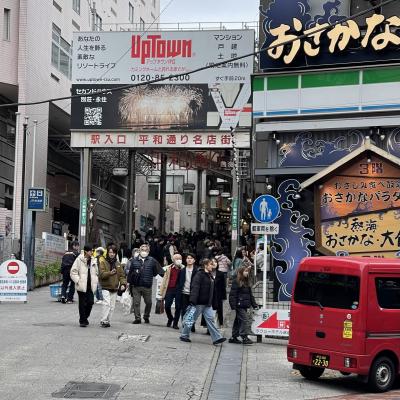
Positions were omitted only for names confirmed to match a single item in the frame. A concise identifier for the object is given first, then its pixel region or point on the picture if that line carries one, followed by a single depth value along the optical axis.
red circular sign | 20.58
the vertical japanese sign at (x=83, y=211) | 36.00
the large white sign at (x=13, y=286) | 20.42
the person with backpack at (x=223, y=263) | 19.69
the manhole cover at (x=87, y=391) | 9.26
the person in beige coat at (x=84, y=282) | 15.30
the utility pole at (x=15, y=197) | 34.28
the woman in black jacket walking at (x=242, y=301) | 14.79
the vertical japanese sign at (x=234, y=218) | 34.38
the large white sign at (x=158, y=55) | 34.28
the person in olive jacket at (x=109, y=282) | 15.54
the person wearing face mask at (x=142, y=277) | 16.31
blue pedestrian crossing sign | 15.16
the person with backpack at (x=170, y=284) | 16.69
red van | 10.59
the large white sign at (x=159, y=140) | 34.56
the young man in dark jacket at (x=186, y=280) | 15.77
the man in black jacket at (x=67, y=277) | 20.02
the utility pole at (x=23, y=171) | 33.73
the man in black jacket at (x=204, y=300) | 14.33
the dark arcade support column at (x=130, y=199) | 40.83
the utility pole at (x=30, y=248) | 24.20
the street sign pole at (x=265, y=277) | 14.89
